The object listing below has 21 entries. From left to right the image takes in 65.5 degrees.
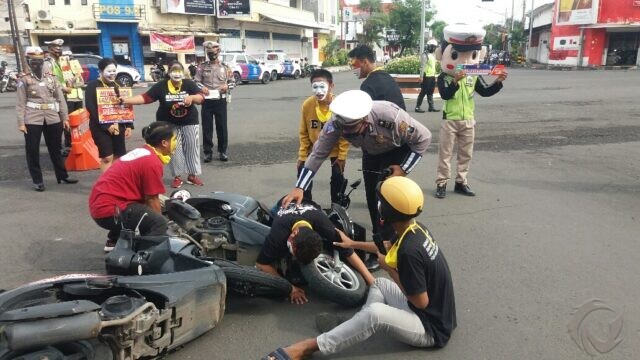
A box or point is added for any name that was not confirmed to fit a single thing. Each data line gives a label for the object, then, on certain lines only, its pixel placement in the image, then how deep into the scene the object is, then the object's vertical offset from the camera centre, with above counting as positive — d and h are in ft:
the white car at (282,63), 94.50 -0.52
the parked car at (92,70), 70.18 -0.96
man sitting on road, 9.23 -4.46
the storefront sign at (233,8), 116.26 +12.30
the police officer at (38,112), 21.38 -2.04
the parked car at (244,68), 82.48 -1.11
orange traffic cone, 24.97 -4.17
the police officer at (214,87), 25.36 -1.29
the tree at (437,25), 228.55 +16.85
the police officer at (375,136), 12.35 -1.98
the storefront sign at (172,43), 99.60 +3.75
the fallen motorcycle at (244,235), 11.40 -4.14
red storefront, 125.08 +6.00
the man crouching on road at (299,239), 10.64 -3.87
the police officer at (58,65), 28.12 -0.08
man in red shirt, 12.62 -3.24
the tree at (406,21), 184.94 +13.79
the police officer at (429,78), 42.45 -1.63
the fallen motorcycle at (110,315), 7.60 -4.14
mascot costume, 19.16 -1.34
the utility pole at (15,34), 69.62 +4.07
